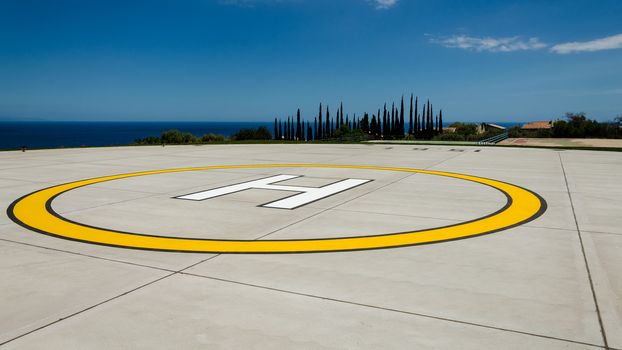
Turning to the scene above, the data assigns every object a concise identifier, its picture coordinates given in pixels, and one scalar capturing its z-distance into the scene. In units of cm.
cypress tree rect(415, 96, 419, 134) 8842
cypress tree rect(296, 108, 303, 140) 8589
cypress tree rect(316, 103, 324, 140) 8909
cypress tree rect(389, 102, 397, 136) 8888
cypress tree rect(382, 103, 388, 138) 8811
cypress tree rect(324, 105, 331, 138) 9256
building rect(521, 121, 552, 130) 9985
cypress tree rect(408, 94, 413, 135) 8724
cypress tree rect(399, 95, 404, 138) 8679
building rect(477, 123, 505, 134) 10594
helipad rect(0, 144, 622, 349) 359
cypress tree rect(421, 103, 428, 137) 8415
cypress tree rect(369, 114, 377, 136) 9609
